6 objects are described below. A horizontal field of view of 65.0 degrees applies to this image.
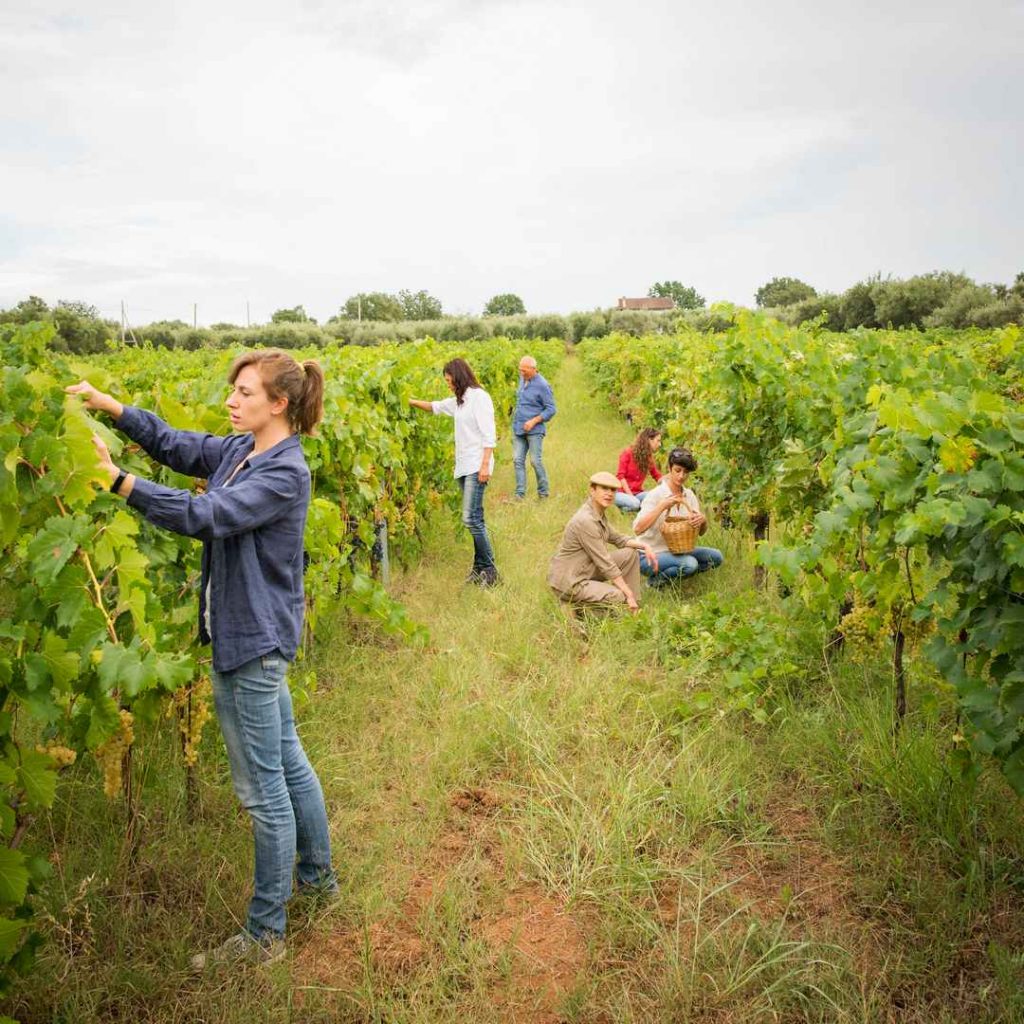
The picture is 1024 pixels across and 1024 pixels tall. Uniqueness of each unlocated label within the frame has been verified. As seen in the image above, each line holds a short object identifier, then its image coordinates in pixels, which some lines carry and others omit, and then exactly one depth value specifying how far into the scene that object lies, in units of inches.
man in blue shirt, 360.5
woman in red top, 295.3
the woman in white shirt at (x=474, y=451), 249.8
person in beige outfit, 215.0
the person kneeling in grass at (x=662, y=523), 240.2
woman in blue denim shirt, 92.4
